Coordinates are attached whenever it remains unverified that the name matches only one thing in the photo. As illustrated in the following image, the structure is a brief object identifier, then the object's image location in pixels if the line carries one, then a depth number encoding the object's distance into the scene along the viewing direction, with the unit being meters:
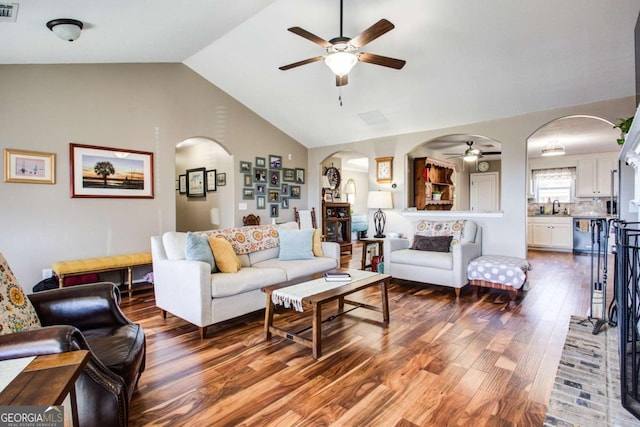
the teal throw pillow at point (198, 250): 3.09
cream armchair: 4.19
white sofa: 2.87
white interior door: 9.00
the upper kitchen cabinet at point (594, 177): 7.45
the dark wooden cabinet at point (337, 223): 7.41
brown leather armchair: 1.30
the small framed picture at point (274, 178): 6.50
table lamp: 5.77
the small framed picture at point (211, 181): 6.41
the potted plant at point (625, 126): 3.02
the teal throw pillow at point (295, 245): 3.99
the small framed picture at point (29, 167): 3.74
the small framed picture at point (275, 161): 6.50
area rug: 1.76
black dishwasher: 7.32
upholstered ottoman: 3.95
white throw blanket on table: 2.57
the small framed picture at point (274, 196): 6.48
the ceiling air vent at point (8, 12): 2.48
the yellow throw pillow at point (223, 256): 3.27
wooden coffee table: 2.48
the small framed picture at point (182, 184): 7.27
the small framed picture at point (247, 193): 6.07
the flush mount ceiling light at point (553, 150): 6.75
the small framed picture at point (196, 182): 6.72
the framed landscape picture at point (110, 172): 4.23
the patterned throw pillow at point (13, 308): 1.53
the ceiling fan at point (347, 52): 2.68
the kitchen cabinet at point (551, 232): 7.59
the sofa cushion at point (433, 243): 4.61
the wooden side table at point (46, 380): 0.90
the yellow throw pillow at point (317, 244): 4.18
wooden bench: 3.83
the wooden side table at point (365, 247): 5.31
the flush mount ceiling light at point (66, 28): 2.90
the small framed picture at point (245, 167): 6.01
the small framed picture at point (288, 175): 6.75
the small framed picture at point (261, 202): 6.28
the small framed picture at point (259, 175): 6.24
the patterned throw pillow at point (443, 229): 4.75
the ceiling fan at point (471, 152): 7.14
